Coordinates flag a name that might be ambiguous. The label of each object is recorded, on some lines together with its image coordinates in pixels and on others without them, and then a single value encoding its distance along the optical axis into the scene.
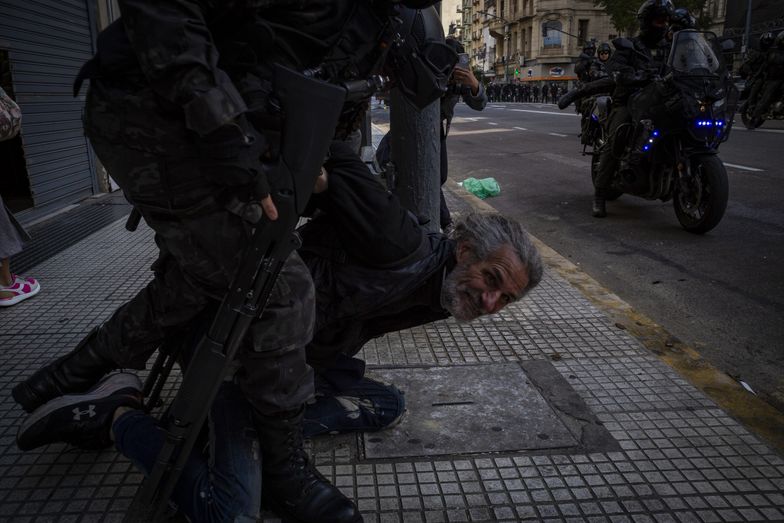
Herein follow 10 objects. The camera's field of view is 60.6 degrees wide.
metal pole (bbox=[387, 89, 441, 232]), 3.49
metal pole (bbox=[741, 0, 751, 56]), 28.53
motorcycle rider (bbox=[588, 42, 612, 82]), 10.42
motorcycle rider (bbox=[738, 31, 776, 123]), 15.79
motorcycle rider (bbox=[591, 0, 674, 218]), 6.22
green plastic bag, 7.94
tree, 37.88
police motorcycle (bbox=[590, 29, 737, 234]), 5.66
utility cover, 2.32
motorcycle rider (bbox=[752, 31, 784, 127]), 15.10
